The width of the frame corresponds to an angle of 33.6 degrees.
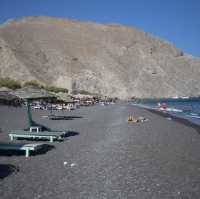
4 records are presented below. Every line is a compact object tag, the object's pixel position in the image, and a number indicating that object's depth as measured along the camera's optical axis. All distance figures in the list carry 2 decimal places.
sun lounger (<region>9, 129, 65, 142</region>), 11.51
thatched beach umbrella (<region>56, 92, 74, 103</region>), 27.78
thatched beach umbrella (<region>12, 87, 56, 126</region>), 14.23
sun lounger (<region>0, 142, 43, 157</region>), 8.76
